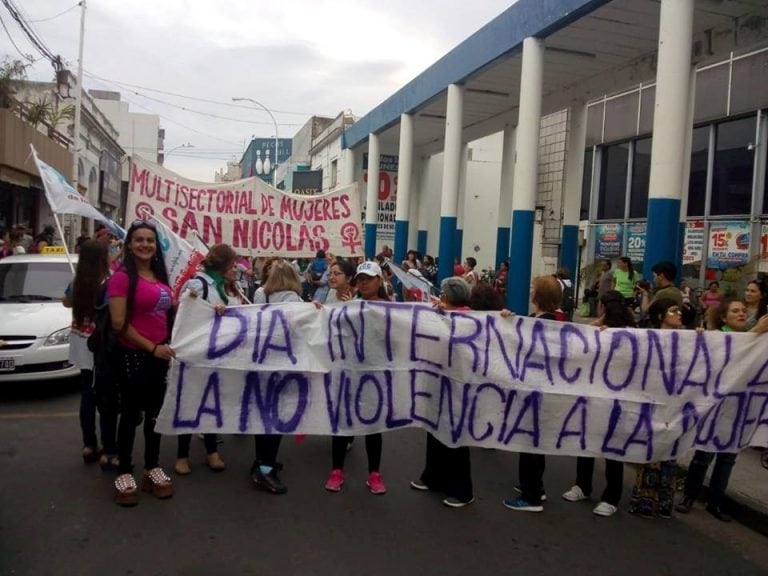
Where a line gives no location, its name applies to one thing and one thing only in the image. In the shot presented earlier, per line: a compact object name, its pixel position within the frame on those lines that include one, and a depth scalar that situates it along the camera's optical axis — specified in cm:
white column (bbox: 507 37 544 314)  1241
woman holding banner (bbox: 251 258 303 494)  501
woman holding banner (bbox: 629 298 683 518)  494
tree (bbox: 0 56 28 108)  1683
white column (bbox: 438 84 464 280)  1596
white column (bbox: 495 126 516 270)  1969
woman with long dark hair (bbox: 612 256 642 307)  1189
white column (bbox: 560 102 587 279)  1520
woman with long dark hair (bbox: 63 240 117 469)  523
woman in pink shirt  458
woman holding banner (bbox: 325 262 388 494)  505
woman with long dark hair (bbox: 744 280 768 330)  628
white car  719
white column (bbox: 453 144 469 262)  2324
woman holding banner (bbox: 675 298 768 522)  496
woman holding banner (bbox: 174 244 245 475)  505
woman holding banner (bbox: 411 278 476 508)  492
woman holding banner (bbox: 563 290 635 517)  496
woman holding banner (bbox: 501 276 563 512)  493
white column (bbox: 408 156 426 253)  2745
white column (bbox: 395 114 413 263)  1928
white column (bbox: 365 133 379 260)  2306
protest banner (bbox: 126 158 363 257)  796
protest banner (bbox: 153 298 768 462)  487
